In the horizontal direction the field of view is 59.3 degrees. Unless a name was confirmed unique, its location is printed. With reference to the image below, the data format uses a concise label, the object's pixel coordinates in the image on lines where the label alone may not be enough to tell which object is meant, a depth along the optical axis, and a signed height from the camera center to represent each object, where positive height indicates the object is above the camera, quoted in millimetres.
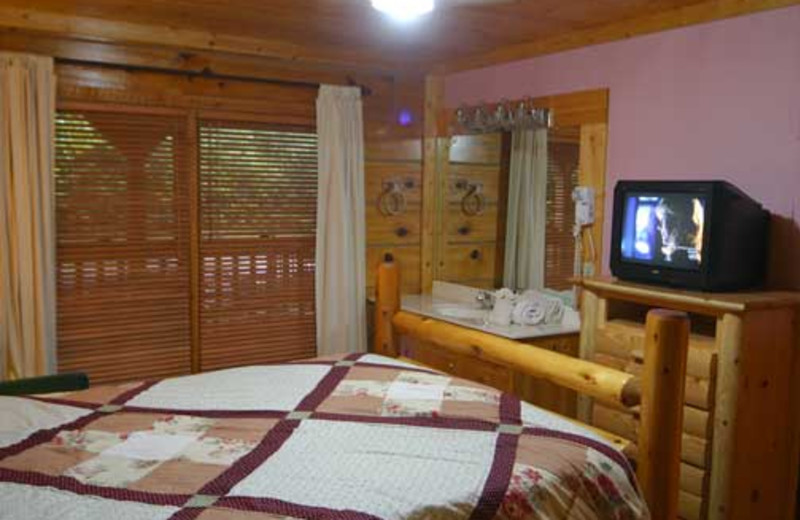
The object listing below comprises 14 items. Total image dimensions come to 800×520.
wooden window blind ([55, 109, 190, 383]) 3561 -219
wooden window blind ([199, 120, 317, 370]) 3943 -211
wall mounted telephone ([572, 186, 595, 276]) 3520 -24
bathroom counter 3387 -579
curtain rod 3568 +713
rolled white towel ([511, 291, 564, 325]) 3588 -511
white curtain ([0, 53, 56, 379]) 3338 -48
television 2629 -82
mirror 3738 +15
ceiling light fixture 2285 +664
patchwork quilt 1503 -618
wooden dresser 2510 -702
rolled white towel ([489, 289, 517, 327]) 3627 -508
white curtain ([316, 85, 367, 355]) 4164 -88
